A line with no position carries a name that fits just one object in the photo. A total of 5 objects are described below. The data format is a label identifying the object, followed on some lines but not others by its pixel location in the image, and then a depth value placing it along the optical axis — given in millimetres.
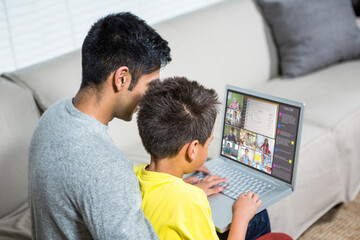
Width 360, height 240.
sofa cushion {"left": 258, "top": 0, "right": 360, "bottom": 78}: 2400
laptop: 1220
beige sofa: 1533
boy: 979
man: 887
